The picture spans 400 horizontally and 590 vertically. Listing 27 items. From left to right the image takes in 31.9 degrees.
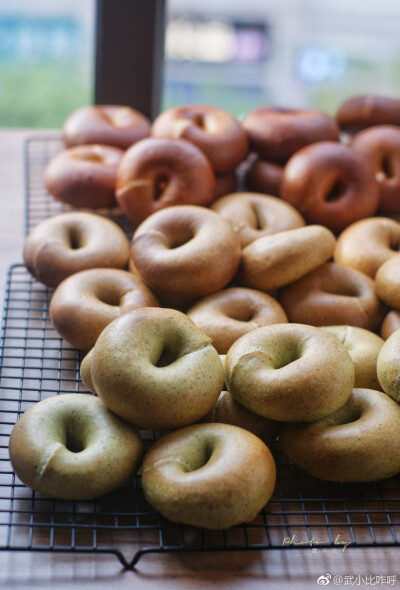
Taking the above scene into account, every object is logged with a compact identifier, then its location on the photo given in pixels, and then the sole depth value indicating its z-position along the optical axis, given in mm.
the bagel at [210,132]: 1802
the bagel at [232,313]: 1317
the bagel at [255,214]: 1592
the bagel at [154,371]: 1057
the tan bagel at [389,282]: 1420
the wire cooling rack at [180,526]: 998
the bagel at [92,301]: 1333
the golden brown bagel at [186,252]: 1395
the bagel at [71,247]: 1503
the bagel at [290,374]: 1090
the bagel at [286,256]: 1423
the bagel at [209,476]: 978
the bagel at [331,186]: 1729
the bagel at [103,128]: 1943
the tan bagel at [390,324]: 1391
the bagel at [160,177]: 1676
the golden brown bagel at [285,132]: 1869
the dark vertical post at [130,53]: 2146
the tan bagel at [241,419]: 1145
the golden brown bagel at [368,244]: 1556
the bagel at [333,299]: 1435
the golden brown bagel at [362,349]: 1257
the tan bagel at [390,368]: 1159
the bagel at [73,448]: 1020
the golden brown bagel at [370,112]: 2041
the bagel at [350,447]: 1081
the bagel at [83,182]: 1767
